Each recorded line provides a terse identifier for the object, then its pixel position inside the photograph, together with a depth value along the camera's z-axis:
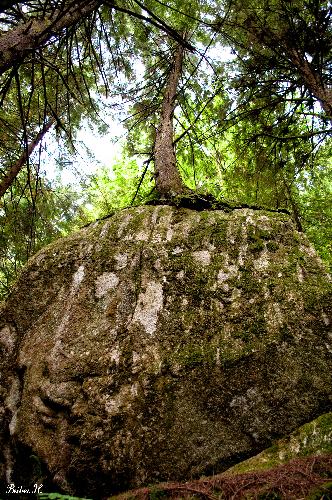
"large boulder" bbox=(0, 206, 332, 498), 2.71
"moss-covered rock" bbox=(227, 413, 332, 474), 2.36
